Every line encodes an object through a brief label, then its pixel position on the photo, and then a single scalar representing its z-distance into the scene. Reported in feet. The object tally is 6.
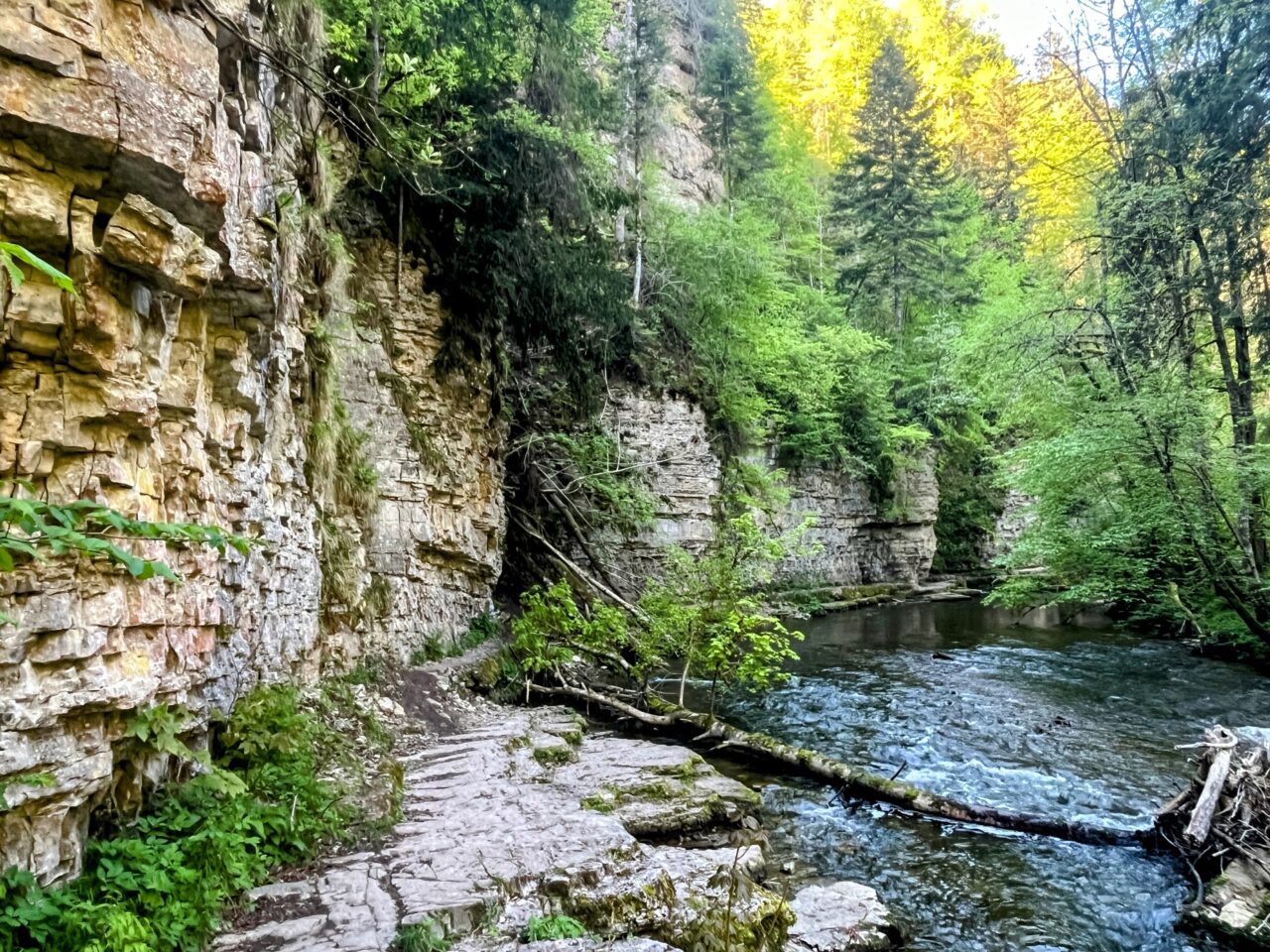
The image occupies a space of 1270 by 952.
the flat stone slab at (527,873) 12.82
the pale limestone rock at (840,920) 16.28
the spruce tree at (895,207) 97.96
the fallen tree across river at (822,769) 23.22
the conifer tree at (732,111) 92.32
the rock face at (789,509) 60.29
